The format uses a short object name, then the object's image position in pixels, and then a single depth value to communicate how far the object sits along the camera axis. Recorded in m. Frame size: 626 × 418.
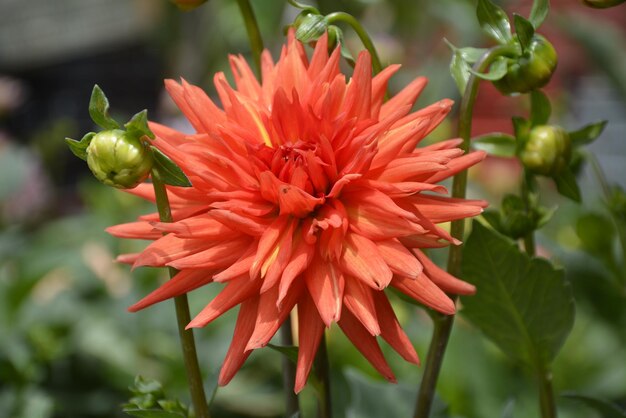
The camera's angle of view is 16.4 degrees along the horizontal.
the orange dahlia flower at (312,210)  0.75
